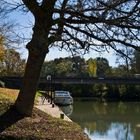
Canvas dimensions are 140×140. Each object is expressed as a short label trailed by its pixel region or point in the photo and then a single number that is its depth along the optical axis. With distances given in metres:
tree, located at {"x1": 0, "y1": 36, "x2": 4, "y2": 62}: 22.87
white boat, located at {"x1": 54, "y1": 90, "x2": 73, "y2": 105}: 34.71
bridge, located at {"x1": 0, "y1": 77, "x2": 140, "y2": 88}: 46.03
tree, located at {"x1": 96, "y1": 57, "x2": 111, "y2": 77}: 48.48
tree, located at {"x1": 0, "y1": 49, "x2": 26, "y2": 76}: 39.54
